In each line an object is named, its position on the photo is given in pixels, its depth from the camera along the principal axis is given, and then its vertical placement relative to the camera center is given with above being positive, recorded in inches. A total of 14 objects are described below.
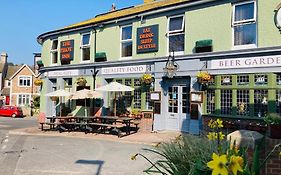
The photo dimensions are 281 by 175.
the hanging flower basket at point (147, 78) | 462.3 +31.9
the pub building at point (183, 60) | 364.8 +66.5
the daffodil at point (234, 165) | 67.8 -20.7
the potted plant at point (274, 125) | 133.3 -17.5
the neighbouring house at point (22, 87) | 1488.2 +38.3
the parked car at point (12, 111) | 1147.2 -90.9
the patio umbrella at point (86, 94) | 487.0 -1.1
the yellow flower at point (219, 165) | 66.1 -20.2
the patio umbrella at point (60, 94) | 529.4 -1.4
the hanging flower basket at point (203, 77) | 395.5 +29.8
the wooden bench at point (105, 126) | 438.4 -62.9
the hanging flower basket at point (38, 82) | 656.1 +31.5
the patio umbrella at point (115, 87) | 459.1 +13.4
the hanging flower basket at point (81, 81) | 557.4 +30.0
